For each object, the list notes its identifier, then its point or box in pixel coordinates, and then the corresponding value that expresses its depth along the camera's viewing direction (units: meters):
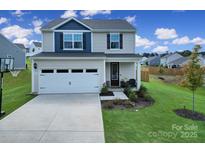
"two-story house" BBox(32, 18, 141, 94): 10.13
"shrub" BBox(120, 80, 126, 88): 11.23
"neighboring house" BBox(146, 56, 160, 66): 41.68
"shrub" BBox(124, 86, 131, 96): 9.73
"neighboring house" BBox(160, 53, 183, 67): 36.04
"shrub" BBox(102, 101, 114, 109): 7.51
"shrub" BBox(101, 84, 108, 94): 9.92
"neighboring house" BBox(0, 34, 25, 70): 20.90
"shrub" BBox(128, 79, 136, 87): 11.30
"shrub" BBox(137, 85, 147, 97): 9.71
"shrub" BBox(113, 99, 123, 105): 7.99
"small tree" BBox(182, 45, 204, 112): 7.23
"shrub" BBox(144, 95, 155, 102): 8.95
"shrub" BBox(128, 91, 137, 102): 8.71
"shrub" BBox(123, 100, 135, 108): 7.77
